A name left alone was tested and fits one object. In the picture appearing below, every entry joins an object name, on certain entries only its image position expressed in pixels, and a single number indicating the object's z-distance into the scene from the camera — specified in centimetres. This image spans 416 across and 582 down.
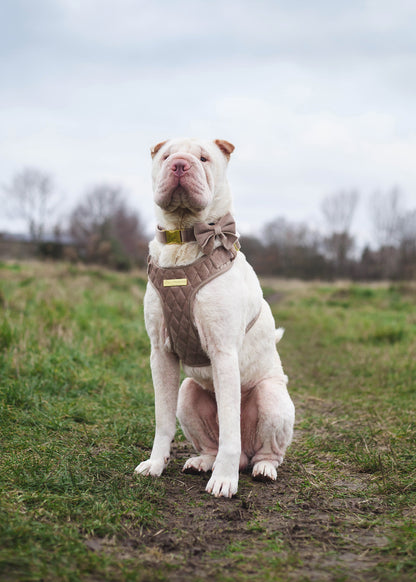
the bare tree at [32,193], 3888
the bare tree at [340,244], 3997
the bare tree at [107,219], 3944
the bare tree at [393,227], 4216
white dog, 285
